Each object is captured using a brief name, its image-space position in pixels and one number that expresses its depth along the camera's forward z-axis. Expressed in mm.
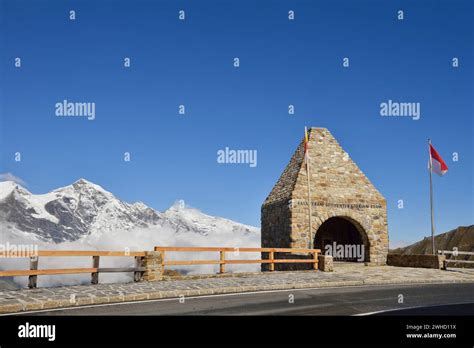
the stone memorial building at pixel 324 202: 26047
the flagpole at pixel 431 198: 24422
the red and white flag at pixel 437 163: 24641
